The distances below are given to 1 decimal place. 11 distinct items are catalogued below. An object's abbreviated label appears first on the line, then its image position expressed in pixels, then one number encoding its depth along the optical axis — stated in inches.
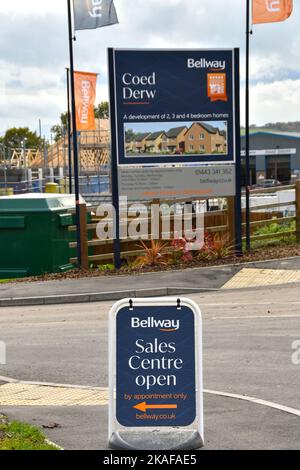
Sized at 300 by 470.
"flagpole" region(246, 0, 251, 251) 821.2
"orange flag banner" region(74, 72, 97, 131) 1353.3
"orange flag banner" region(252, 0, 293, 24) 811.2
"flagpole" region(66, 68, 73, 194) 1365.9
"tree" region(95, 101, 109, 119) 3687.5
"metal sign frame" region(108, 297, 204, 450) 263.4
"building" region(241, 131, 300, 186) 3452.3
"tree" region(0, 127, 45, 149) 4249.3
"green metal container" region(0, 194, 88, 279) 818.8
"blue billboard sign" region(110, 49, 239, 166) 783.1
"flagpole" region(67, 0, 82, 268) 789.9
